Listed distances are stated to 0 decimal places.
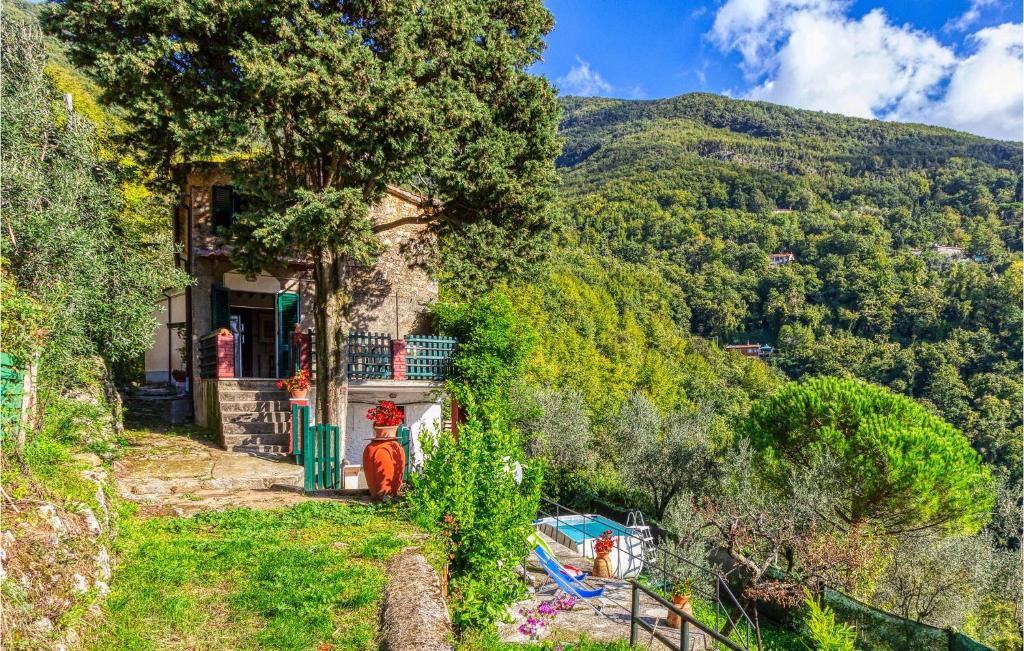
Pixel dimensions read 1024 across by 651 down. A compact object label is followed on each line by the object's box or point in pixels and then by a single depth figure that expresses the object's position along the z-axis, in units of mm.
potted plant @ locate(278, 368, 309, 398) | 11305
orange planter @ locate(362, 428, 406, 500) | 8375
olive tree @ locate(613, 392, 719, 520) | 20578
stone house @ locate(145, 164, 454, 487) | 12125
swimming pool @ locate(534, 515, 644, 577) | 13961
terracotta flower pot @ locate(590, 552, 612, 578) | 11719
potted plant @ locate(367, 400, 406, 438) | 8492
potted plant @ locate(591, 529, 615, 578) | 11680
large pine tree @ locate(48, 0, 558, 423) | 9219
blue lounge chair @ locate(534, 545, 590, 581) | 9675
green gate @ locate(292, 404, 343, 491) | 9203
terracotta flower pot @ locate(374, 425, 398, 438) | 8492
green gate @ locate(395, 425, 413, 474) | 9523
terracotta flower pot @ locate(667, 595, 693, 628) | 9102
